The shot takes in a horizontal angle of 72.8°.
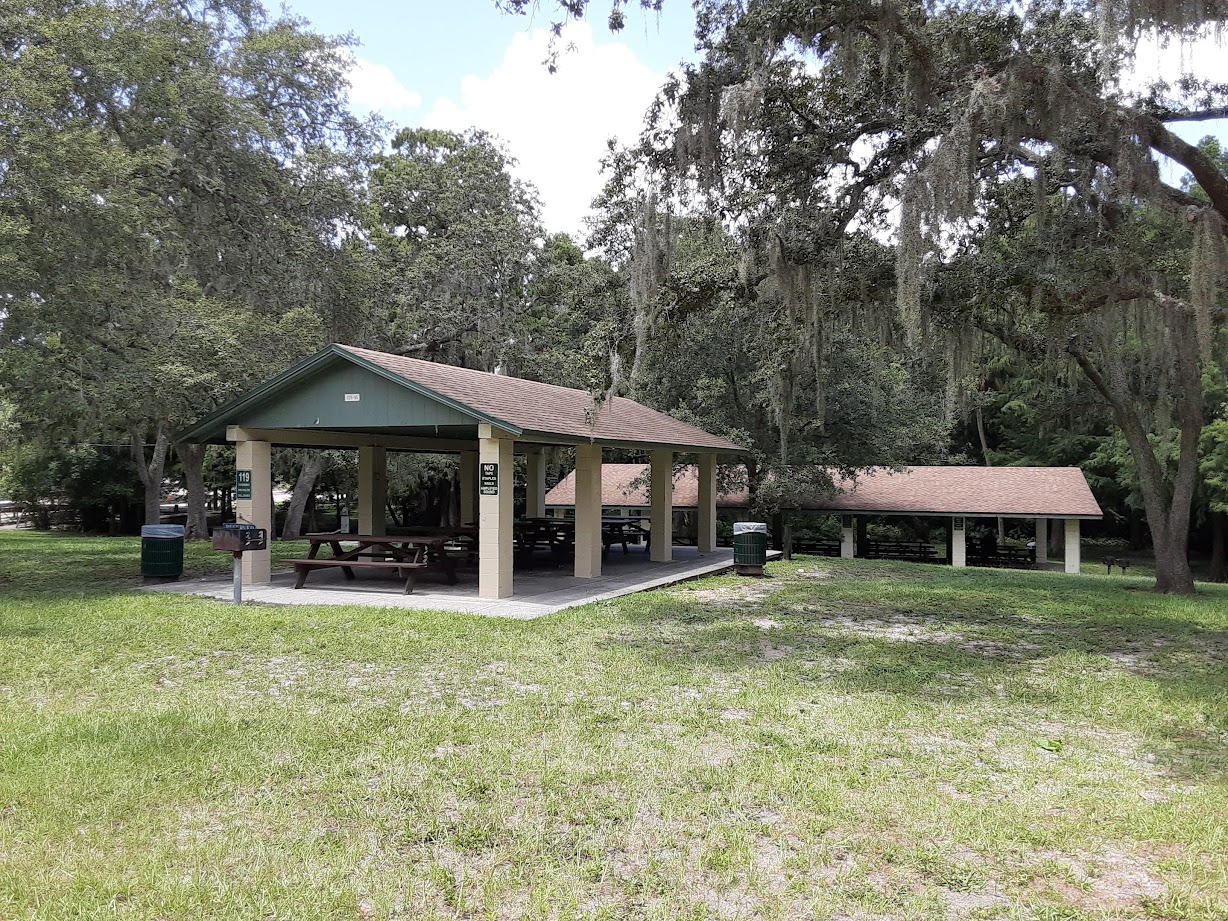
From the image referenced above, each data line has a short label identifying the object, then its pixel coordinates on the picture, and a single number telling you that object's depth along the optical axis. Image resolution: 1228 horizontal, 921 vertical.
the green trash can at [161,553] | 12.68
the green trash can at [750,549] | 15.25
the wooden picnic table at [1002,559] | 25.66
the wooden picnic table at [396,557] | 11.56
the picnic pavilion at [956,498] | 22.25
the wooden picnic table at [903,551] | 25.77
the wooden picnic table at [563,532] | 16.77
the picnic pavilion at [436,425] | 10.84
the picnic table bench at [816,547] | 26.50
